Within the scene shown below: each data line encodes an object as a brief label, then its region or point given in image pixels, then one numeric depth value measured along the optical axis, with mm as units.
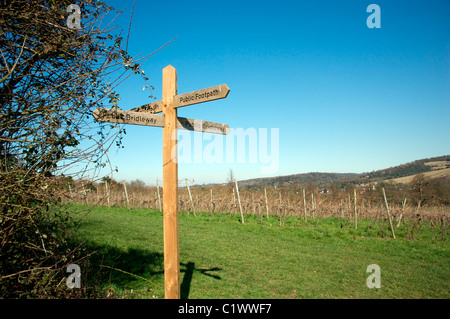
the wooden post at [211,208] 17055
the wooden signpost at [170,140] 2990
